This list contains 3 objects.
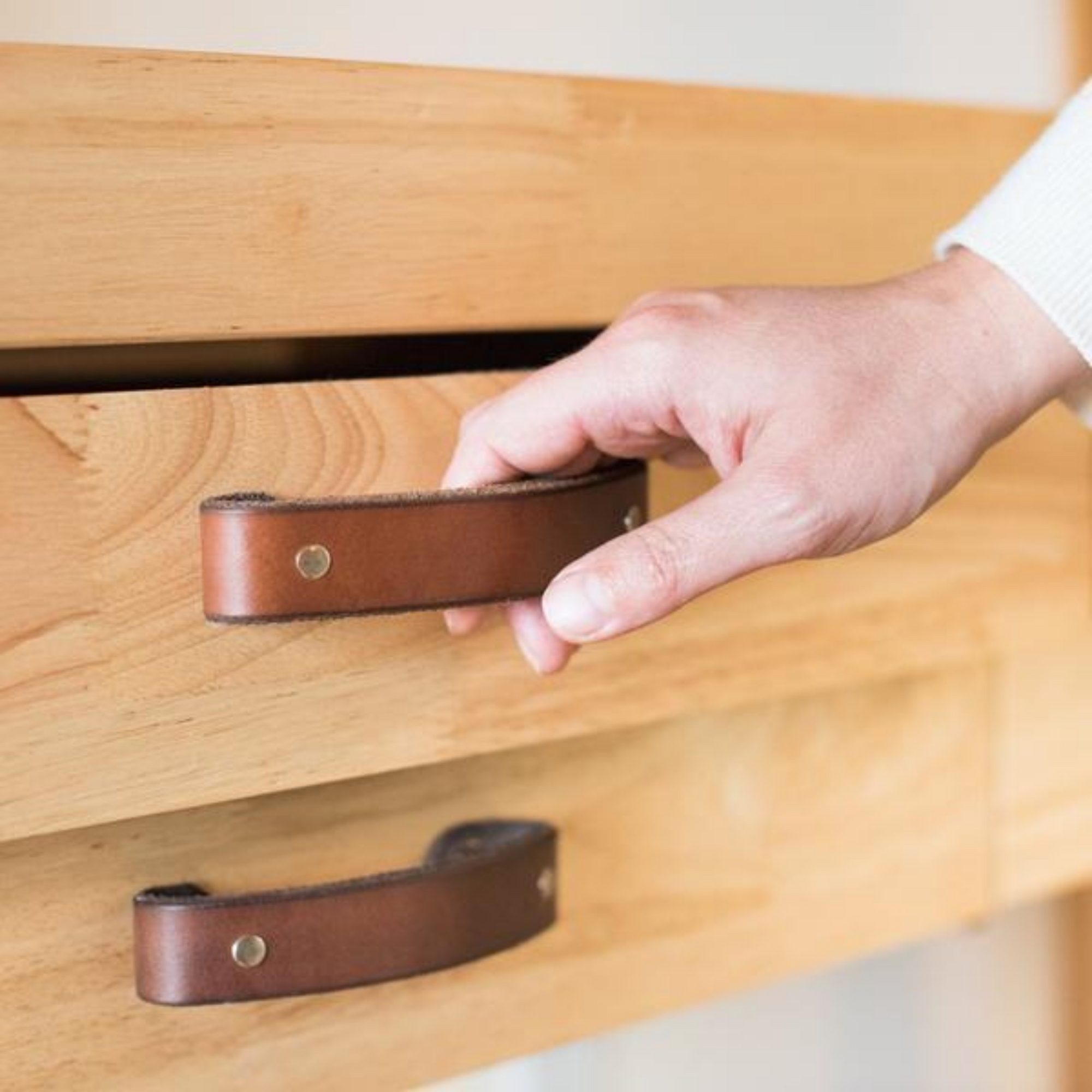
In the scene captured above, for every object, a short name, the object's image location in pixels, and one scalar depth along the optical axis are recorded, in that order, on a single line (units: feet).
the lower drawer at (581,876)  2.04
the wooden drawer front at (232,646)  1.92
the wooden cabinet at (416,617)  1.92
